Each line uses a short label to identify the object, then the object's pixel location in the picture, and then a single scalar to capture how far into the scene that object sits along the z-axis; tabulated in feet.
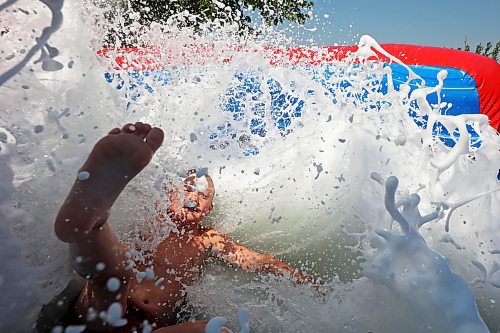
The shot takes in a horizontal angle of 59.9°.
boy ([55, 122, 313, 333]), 2.39
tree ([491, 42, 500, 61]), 23.93
